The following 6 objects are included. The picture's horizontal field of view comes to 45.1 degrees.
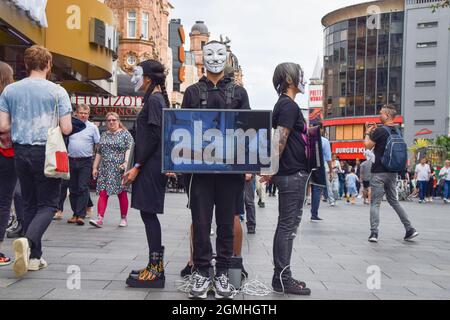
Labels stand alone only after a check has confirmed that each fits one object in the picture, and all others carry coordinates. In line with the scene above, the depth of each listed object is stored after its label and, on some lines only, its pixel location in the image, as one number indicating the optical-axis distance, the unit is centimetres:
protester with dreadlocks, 461
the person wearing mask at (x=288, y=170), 469
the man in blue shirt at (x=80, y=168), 907
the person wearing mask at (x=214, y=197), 446
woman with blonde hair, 888
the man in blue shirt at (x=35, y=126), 504
